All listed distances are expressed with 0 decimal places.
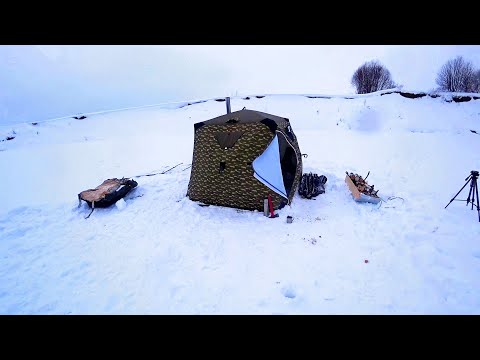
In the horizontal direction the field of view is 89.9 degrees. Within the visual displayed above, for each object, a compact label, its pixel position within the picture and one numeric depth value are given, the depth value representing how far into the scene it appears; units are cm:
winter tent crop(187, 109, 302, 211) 625
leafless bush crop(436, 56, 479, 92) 2401
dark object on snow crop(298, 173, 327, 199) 708
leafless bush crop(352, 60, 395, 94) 2958
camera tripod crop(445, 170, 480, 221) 552
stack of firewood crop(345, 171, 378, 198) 675
